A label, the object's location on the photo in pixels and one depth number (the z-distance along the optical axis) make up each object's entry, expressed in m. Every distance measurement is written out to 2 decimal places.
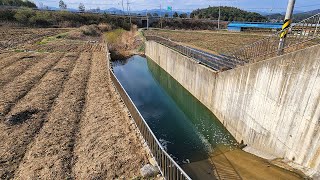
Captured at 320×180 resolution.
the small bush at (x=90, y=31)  51.63
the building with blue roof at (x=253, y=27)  50.35
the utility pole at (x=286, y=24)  10.41
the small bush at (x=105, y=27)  64.12
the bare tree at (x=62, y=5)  145.40
